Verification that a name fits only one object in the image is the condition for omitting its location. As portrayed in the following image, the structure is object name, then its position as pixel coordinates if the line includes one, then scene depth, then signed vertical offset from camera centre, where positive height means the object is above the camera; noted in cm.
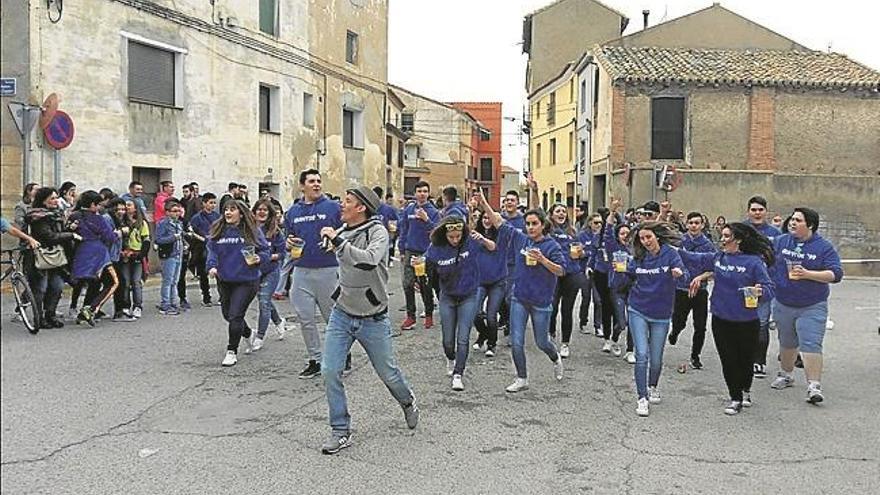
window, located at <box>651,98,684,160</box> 2791 +265
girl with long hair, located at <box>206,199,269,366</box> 830 -57
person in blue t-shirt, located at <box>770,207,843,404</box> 738 -68
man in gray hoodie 574 -70
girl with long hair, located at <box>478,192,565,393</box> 766 -72
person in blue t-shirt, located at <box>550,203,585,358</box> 963 -86
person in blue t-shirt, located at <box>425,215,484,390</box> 773 -69
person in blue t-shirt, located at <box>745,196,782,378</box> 848 -102
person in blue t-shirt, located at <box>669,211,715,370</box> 917 -94
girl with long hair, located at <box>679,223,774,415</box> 697 -74
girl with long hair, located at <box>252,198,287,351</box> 929 -54
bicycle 778 -98
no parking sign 1405 +119
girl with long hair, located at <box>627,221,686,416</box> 709 -80
